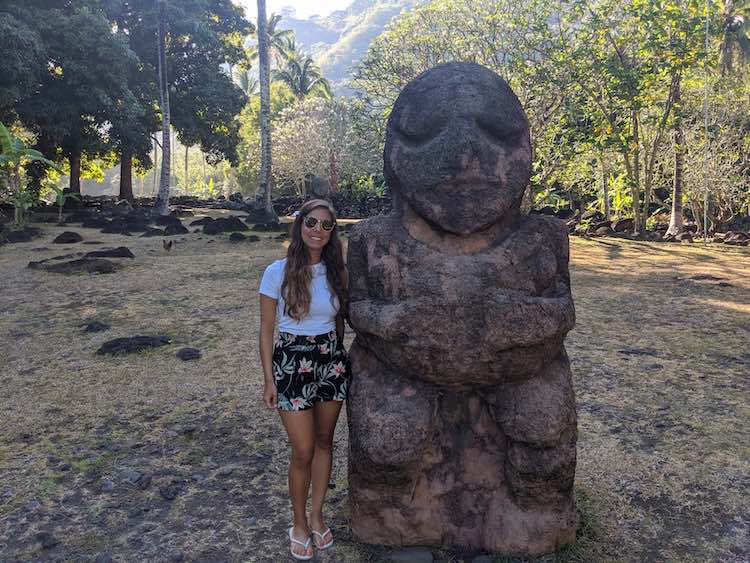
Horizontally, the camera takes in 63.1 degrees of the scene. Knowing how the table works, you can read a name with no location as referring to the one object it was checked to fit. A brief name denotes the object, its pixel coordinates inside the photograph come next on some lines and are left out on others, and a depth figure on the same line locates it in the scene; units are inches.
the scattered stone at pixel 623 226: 723.4
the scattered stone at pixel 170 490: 144.5
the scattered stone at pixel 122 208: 865.5
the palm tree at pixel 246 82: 1873.8
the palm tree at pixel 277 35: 1665.8
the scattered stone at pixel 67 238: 554.6
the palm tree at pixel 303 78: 1674.5
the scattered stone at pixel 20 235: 561.6
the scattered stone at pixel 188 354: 240.2
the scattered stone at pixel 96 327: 281.0
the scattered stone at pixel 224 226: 640.4
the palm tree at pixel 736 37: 773.3
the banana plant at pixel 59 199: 608.0
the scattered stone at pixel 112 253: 467.2
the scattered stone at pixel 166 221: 720.4
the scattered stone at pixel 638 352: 243.6
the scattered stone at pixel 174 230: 631.6
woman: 114.3
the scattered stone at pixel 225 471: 154.8
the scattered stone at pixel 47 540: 125.1
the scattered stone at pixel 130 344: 246.7
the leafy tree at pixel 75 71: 680.4
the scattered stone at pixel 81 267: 415.5
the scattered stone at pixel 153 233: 626.1
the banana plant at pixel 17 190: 635.5
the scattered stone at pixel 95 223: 696.4
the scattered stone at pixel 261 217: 748.0
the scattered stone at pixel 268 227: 684.1
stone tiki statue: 111.3
